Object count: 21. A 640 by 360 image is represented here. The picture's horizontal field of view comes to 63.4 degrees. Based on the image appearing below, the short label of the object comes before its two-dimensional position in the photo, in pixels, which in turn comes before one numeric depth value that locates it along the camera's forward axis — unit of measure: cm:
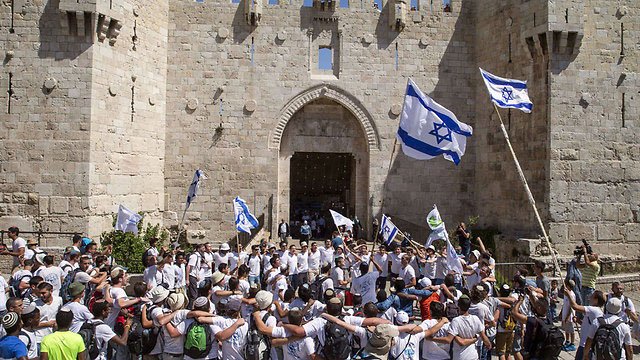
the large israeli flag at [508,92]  1041
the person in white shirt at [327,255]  1230
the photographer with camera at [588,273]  1027
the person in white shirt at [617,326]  659
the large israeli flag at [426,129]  927
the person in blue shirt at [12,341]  488
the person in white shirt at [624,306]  732
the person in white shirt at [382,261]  1137
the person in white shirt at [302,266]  1207
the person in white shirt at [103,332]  587
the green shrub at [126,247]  1462
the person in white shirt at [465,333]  585
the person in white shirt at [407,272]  994
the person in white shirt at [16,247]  1007
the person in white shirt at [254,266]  1155
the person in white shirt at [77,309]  615
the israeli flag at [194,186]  1412
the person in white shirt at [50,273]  816
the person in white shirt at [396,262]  1110
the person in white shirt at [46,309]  625
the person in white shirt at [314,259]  1223
